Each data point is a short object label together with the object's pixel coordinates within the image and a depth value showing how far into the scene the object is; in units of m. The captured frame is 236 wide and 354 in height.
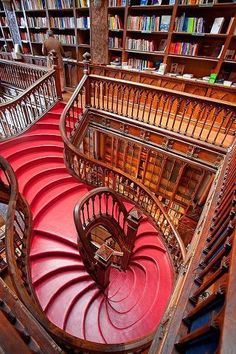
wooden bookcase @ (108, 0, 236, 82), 3.46
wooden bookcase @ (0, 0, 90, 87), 4.67
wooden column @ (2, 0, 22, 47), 5.59
